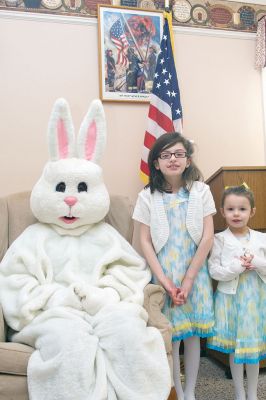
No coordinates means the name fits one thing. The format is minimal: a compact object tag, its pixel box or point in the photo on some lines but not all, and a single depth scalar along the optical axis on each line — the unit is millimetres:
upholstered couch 1262
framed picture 2672
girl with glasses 1716
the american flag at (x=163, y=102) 2559
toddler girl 1655
